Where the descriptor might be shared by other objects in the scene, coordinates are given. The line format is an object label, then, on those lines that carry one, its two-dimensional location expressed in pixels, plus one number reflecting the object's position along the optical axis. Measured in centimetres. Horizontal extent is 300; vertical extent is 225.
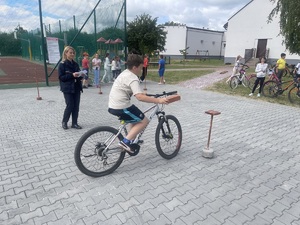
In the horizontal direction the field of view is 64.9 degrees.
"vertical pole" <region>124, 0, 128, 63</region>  1212
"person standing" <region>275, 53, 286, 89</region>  1138
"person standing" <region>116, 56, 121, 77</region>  1250
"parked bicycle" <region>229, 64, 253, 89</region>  1164
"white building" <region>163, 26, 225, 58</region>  4184
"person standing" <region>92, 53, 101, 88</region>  1118
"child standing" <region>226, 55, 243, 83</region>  1206
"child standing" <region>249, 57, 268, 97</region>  900
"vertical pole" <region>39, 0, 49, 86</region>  1024
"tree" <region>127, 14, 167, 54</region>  2689
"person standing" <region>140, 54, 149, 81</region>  1365
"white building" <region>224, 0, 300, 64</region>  2489
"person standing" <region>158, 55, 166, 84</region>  1313
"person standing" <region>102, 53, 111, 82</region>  1232
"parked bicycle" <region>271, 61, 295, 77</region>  1638
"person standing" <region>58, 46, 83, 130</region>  486
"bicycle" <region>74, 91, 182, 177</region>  320
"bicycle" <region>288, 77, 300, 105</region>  864
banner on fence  1018
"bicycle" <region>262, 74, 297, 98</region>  938
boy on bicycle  307
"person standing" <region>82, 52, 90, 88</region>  1080
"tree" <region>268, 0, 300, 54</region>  1148
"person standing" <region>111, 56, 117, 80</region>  1241
